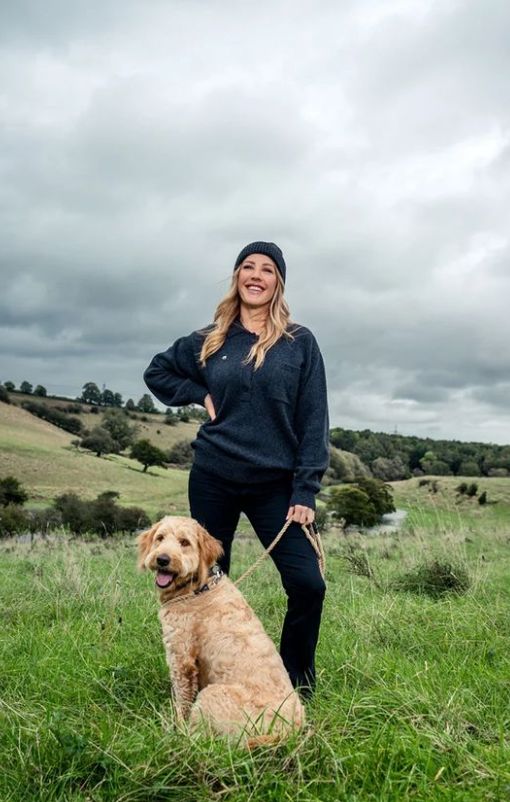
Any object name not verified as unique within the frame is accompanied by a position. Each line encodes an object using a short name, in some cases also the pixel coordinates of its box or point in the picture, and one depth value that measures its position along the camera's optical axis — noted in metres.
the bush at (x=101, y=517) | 28.64
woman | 4.44
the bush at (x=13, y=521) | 27.29
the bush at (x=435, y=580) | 8.46
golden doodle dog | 3.40
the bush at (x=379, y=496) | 38.91
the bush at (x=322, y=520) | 30.91
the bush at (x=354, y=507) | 36.78
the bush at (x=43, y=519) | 28.41
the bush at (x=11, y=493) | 38.53
